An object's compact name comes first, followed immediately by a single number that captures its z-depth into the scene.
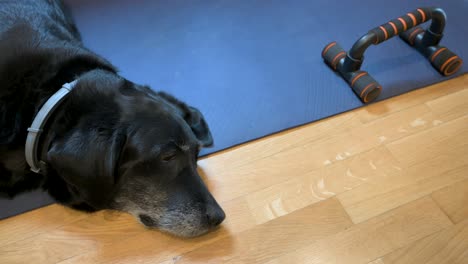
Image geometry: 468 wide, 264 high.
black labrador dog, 1.21
